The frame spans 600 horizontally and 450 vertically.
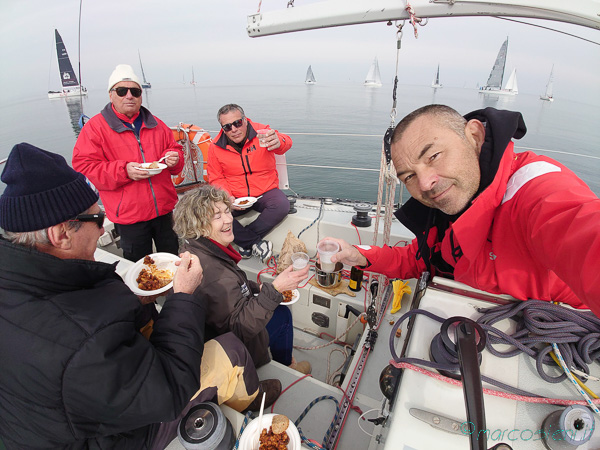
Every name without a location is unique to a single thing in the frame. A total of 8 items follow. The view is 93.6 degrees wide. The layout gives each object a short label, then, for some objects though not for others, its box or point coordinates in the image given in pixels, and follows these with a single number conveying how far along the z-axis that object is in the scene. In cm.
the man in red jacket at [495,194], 85
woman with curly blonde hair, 151
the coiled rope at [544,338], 74
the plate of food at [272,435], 100
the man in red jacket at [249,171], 313
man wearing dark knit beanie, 78
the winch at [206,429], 100
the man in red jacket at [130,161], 230
